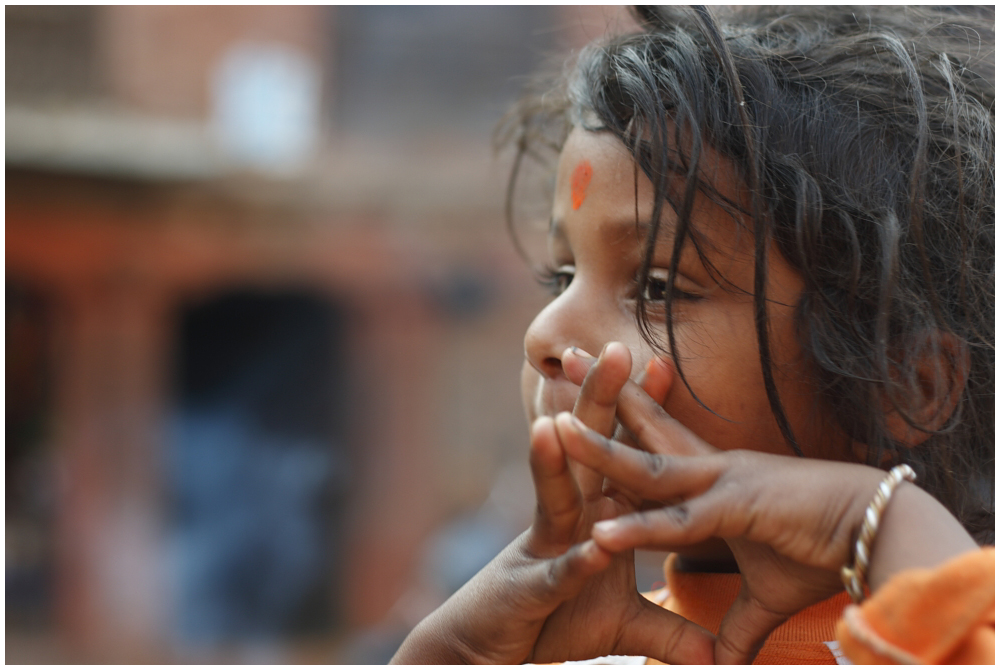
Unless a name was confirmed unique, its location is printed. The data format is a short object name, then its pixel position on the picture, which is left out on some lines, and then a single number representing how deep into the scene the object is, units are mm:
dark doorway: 6211
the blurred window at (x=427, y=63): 6730
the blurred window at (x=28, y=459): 5871
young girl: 841
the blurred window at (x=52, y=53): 5730
